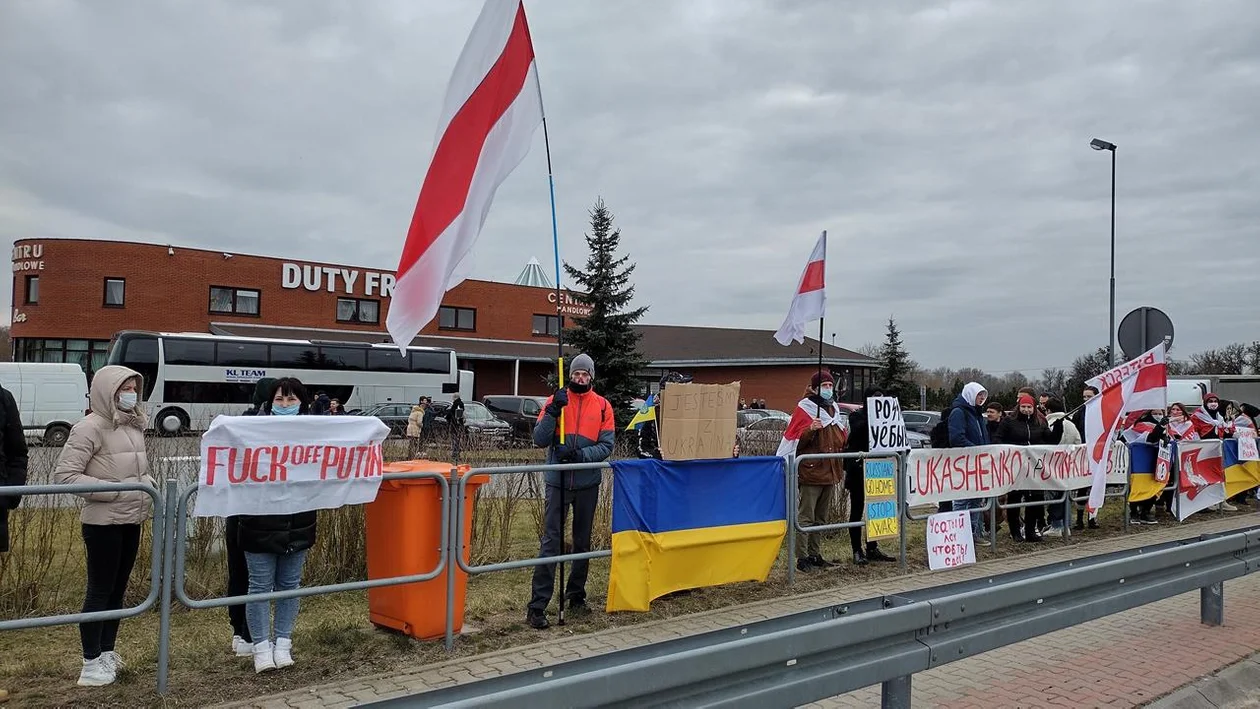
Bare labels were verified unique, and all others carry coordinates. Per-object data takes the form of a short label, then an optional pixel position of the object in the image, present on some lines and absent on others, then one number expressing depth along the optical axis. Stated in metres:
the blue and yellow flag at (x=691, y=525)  6.76
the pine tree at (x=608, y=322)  27.91
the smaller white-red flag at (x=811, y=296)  12.09
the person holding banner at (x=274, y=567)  5.31
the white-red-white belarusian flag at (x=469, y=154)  5.80
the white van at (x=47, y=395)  28.88
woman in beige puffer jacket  5.02
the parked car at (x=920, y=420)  30.66
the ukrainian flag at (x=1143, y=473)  12.31
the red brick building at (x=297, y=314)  42.53
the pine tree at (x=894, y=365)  56.04
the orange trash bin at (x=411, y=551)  5.90
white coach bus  32.53
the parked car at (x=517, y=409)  33.16
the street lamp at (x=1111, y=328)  24.69
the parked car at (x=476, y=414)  28.97
